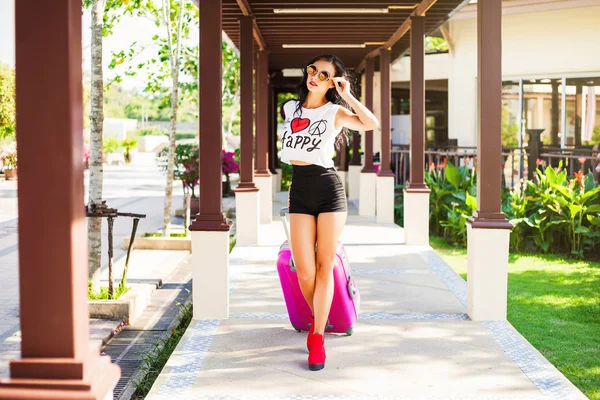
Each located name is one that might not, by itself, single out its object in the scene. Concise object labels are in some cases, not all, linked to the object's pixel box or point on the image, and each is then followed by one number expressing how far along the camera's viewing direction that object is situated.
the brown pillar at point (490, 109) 5.91
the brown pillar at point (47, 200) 2.60
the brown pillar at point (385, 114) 12.02
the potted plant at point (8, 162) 22.89
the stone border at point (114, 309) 6.34
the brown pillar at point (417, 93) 9.78
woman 4.62
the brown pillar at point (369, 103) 13.80
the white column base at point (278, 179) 18.61
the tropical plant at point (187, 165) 13.67
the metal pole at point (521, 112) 16.25
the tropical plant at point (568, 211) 9.26
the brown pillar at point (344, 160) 18.05
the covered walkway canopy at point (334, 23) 9.20
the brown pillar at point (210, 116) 5.98
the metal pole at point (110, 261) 6.41
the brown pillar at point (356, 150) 16.31
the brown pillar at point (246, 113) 10.06
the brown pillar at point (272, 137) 18.73
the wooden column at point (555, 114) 15.74
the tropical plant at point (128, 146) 40.44
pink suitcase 5.01
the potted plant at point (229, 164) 16.45
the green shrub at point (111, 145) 37.47
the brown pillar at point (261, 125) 13.02
